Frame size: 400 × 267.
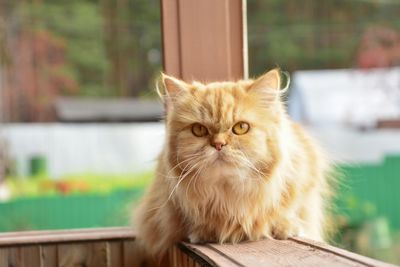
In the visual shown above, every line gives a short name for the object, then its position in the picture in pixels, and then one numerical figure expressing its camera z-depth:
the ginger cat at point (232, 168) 2.00
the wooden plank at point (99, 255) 2.45
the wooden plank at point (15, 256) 2.39
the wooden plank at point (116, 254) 2.46
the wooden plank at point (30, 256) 2.39
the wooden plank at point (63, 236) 2.39
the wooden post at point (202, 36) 2.35
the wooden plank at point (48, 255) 2.40
